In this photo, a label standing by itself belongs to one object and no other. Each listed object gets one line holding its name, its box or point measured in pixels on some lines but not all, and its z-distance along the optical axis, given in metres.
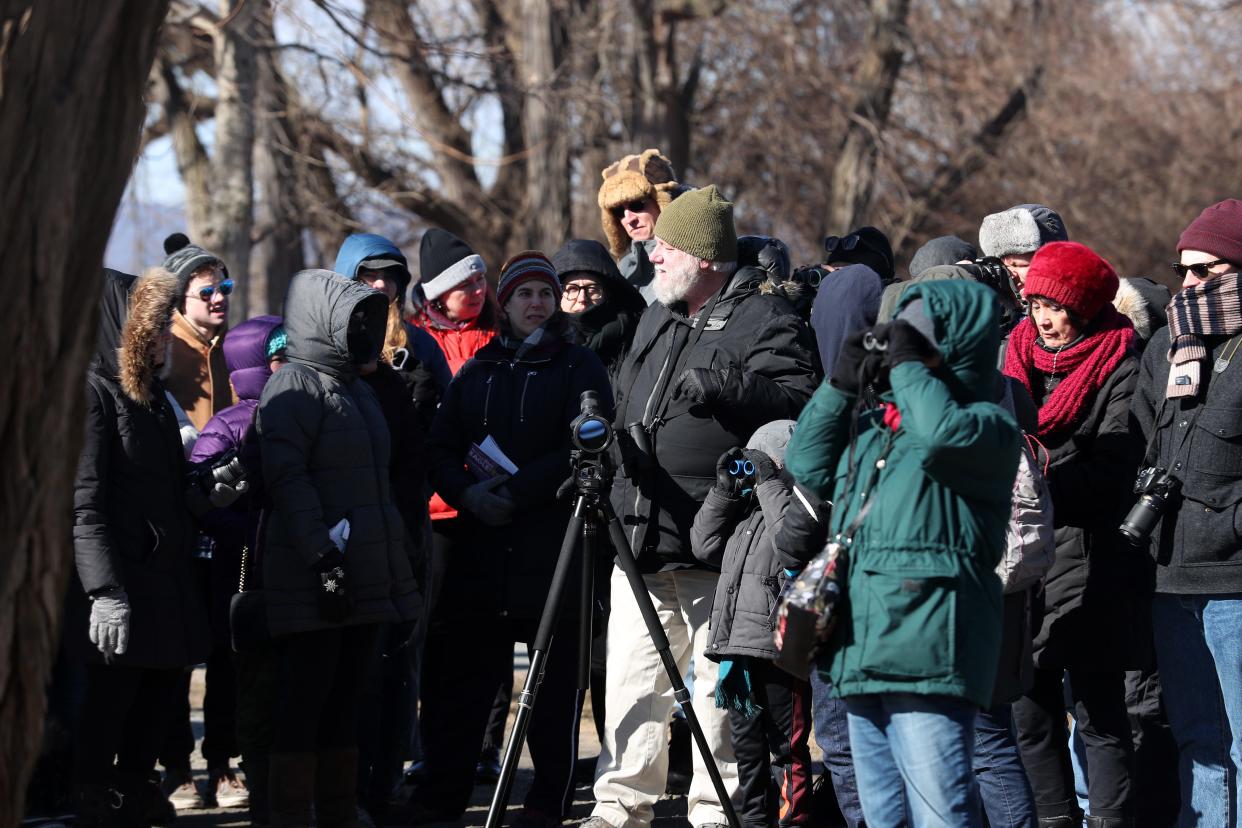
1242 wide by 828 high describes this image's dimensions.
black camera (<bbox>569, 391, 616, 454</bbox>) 9.81
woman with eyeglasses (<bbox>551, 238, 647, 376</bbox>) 12.62
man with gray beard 10.44
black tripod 9.78
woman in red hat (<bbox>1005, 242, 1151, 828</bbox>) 9.96
